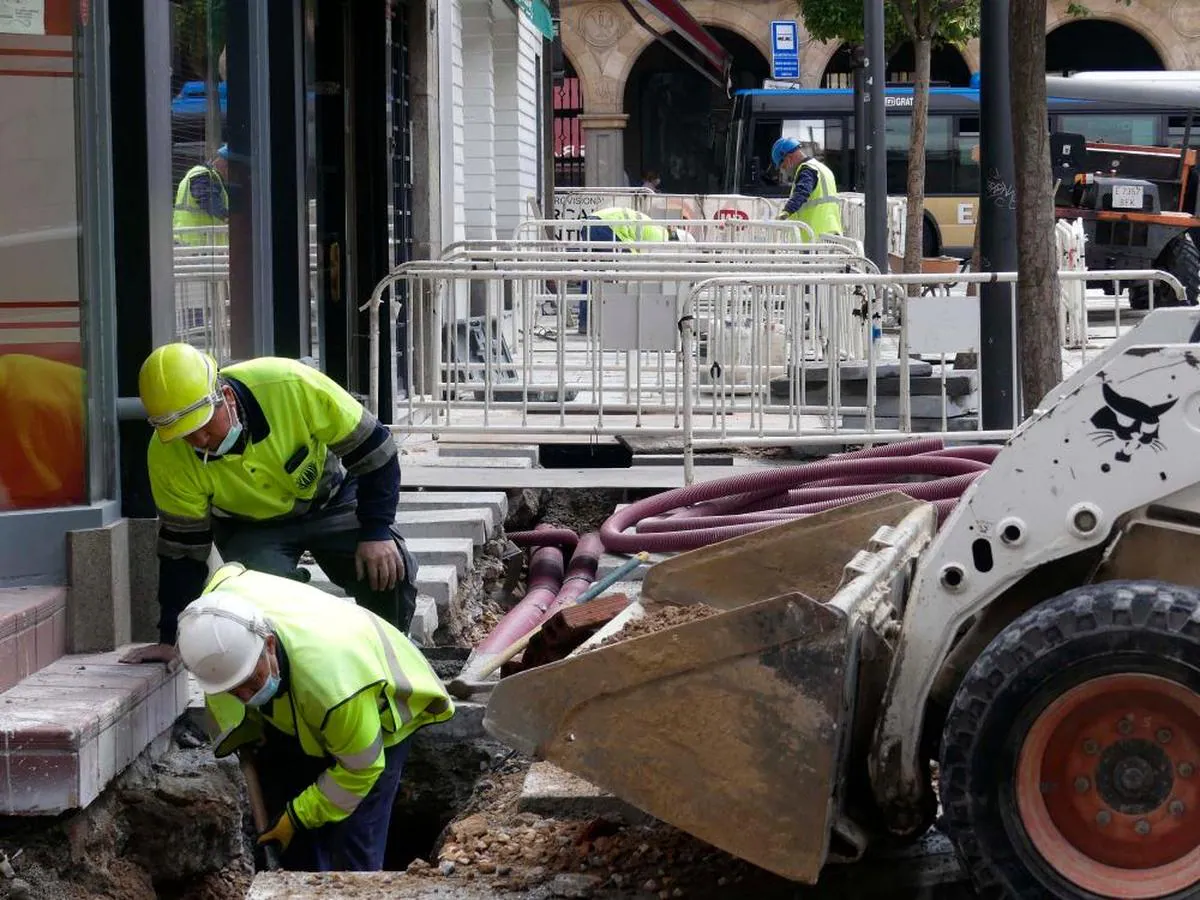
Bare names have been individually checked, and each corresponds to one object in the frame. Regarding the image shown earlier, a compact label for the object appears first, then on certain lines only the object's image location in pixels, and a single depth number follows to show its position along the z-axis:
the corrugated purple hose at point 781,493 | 14.38
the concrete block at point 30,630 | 9.77
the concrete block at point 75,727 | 9.08
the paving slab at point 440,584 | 13.73
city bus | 59.37
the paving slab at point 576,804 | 9.27
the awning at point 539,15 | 32.81
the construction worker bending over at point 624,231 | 33.87
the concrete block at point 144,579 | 10.97
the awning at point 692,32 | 47.31
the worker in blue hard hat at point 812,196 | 32.50
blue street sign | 56.37
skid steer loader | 7.44
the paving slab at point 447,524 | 15.60
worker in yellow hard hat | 10.06
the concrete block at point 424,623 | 12.97
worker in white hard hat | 8.64
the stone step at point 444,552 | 14.77
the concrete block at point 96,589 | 10.56
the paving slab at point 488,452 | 19.47
